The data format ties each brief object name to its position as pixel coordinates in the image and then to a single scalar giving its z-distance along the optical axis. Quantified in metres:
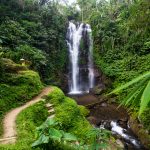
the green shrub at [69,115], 4.99
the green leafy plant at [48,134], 2.58
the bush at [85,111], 7.98
